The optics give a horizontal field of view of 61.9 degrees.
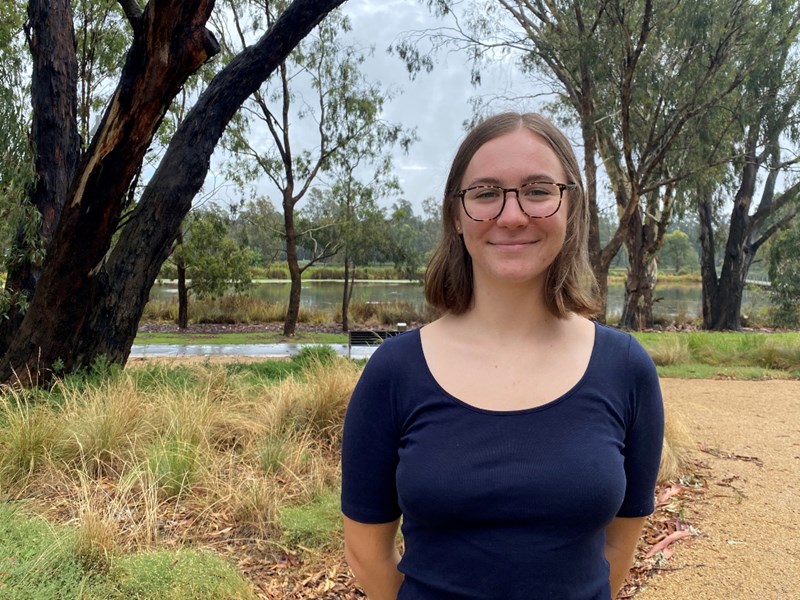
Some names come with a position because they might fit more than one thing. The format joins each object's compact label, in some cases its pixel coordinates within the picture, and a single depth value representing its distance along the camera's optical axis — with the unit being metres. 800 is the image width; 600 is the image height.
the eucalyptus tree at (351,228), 18.73
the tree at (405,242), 20.34
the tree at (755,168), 13.63
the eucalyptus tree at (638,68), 11.57
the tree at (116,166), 5.10
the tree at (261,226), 19.81
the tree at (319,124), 17.33
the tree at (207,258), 18.08
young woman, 1.20
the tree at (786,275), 16.80
